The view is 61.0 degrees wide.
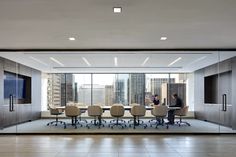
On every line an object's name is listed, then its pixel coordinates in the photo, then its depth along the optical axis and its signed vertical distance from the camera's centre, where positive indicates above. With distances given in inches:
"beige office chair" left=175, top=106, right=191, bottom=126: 308.1 -42.7
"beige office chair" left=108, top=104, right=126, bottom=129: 280.3 -37.1
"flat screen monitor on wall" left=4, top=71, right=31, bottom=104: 279.4 -3.4
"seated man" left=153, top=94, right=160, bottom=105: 337.3 -28.0
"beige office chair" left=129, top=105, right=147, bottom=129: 281.4 -37.3
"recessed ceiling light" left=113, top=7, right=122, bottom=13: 127.1 +48.4
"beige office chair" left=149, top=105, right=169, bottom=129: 279.0 -37.2
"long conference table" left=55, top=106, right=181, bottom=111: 297.4 -35.1
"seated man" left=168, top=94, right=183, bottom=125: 308.6 -44.4
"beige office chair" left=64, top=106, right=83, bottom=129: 278.8 -36.8
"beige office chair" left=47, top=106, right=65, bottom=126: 301.2 -40.0
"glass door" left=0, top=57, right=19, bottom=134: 267.1 -15.4
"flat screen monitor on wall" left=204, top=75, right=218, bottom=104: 330.0 -8.0
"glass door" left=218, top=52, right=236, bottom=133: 264.6 -10.7
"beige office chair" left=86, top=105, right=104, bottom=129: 280.7 -37.1
